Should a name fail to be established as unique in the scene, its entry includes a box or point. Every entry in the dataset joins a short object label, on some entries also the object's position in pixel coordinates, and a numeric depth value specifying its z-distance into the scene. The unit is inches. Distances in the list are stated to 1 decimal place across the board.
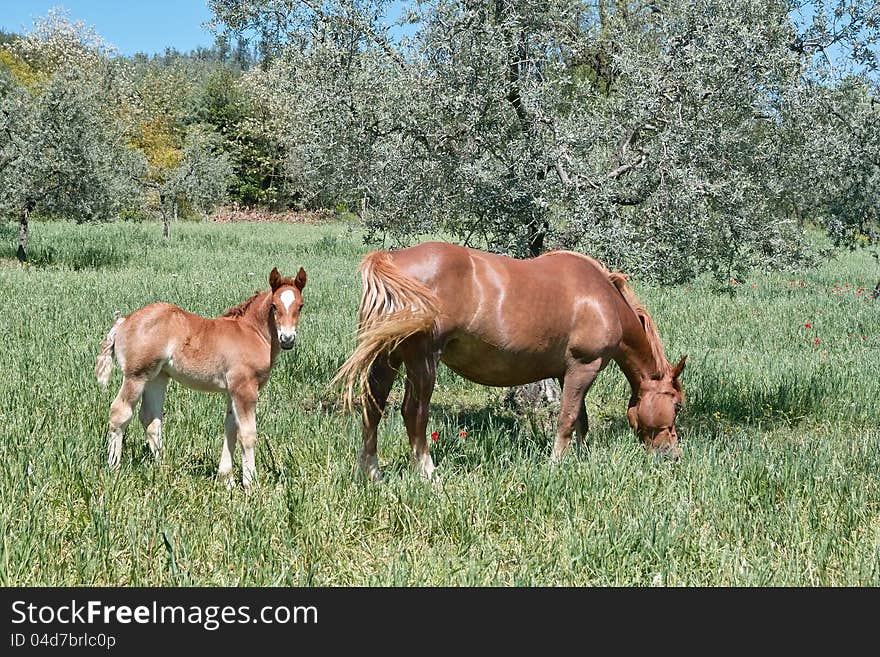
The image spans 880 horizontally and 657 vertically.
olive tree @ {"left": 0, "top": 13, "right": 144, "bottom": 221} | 777.6
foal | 213.8
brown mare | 215.2
